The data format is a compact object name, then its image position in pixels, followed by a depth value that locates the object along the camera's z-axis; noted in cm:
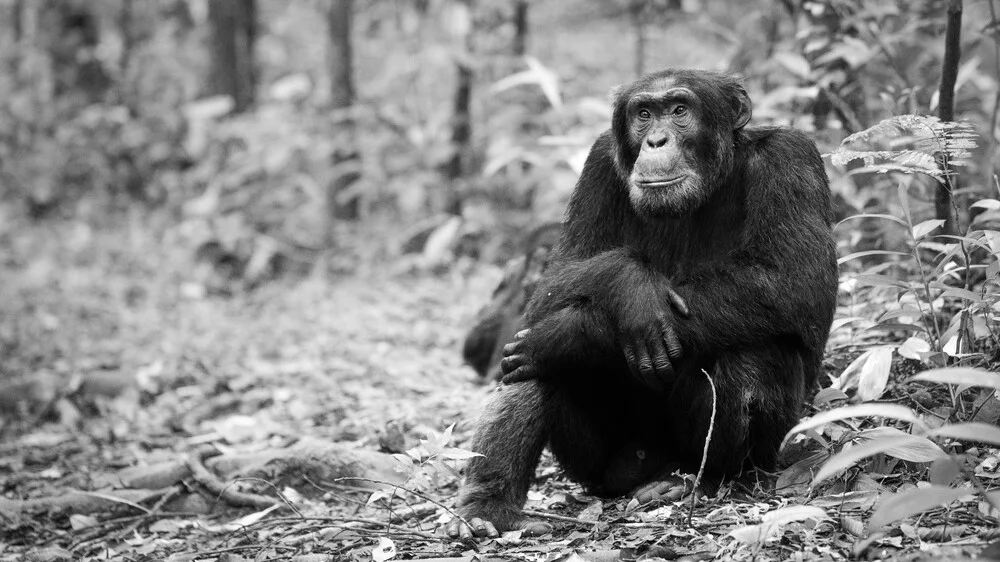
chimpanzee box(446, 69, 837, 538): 422
